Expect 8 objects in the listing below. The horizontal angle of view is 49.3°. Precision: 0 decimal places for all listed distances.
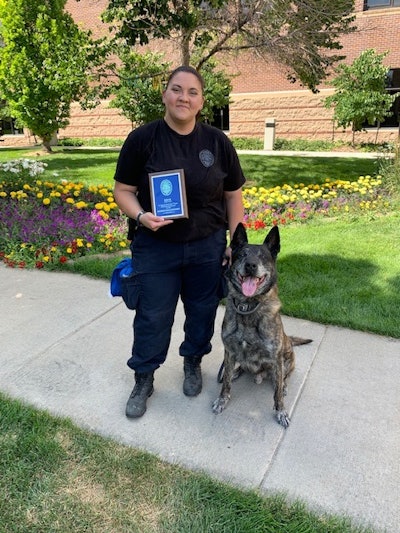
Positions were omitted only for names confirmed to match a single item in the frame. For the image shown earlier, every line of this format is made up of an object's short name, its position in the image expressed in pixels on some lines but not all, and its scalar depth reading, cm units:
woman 252
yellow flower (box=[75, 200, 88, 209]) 647
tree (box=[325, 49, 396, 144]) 1580
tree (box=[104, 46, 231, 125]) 1194
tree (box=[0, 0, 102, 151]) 1414
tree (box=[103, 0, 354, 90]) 687
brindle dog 259
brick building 1820
